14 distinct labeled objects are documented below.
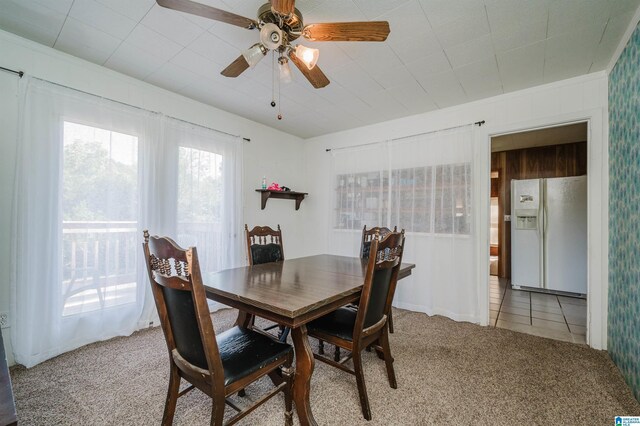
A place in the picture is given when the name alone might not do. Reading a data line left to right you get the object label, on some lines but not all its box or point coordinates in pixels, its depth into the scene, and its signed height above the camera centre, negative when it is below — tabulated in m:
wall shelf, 3.82 +0.30
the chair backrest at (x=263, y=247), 2.56 -0.31
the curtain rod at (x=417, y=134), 3.04 +1.02
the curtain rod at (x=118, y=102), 2.05 +1.02
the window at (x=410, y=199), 3.16 +0.22
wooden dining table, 1.36 -0.43
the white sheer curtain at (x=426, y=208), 3.12 +0.10
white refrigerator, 4.08 -0.25
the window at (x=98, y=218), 2.28 -0.04
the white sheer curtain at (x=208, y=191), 2.98 +0.26
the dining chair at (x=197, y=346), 1.14 -0.65
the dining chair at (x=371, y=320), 1.57 -0.67
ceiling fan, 1.37 +1.00
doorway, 3.12 -0.27
